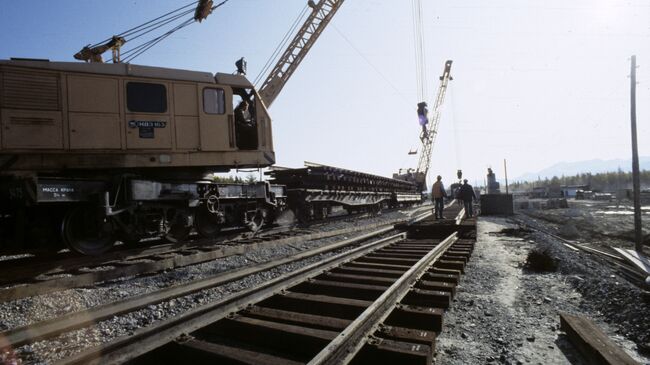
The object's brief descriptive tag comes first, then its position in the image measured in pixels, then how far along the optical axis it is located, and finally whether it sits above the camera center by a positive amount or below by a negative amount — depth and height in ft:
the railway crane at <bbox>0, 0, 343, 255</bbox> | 20.67 +3.16
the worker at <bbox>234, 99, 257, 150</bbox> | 29.86 +5.36
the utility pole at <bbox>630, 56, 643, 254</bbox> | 35.73 +1.28
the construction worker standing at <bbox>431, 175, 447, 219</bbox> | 44.93 -0.86
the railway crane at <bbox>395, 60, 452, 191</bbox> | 160.40 +19.87
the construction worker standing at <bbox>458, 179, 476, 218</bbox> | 47.86 -1.28
